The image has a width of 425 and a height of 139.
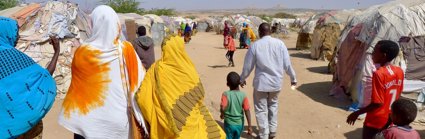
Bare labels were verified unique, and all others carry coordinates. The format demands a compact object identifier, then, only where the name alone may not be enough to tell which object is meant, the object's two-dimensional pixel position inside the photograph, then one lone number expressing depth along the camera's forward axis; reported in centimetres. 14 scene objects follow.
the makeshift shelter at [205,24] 4297
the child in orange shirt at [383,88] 341
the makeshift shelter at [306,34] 1827
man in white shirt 505
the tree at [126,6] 3725
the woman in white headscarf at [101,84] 302
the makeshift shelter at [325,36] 1485
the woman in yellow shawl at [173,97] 295
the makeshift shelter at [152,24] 2045
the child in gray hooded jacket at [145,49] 685
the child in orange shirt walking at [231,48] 1341
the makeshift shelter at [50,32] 877
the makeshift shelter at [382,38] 738
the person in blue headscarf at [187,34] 2516
